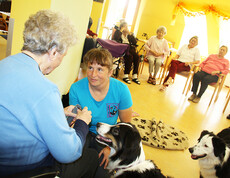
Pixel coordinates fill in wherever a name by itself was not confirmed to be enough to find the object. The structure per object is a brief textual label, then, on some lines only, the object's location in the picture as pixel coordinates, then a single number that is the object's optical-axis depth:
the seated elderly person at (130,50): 4.62
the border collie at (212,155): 1.51
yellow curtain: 6.24
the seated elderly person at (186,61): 4.53
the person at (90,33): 4.15
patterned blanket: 2.26
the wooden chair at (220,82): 4.02
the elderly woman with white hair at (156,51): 4.92
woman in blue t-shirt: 1.40
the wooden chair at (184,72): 4.44
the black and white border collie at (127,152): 1.19
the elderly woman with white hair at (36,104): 0.64
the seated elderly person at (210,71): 4.06
